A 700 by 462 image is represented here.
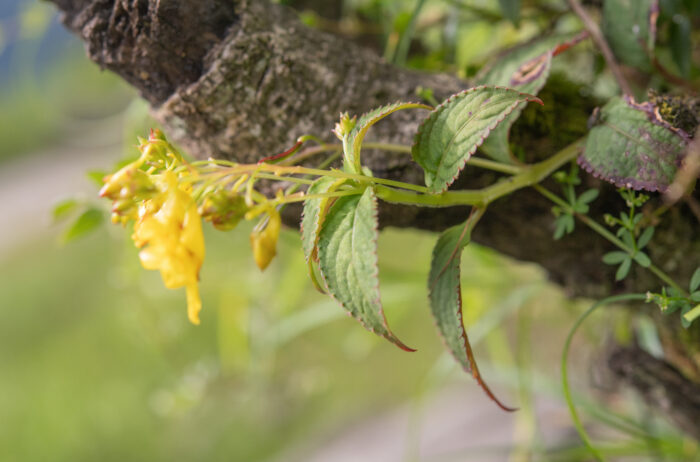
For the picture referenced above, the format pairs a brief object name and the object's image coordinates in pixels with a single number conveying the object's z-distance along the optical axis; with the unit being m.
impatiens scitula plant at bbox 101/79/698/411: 0.53
